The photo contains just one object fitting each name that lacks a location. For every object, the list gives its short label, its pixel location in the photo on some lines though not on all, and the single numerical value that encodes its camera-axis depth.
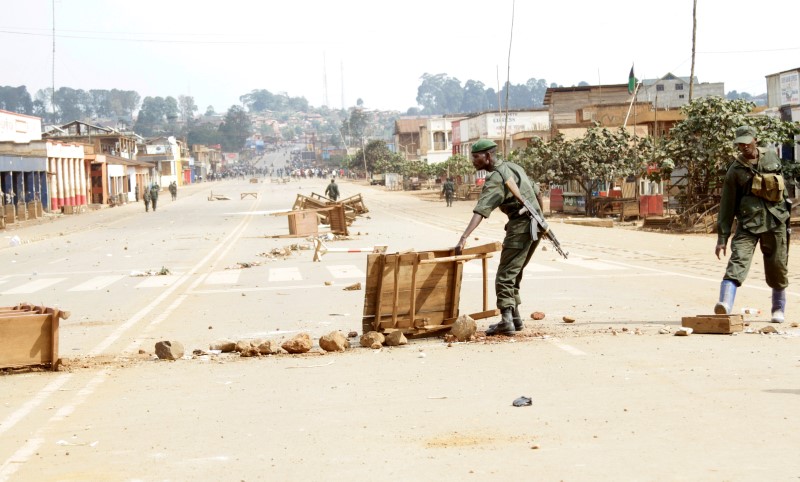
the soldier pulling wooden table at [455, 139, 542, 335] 10.39
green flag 66.56
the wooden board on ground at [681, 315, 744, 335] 10.19
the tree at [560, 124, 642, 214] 42.19
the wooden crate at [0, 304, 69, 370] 9.31
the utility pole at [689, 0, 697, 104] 38.78
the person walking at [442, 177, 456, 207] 61.88
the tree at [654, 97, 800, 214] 30.30
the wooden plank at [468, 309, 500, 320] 10.57
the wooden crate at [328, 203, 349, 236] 33.06
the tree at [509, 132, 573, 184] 42.97
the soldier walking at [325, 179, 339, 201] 49.31
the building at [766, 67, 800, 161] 38.09
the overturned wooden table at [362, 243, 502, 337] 10.23
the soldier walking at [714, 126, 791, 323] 10.49
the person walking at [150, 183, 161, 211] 68.44
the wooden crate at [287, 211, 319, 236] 34.25
